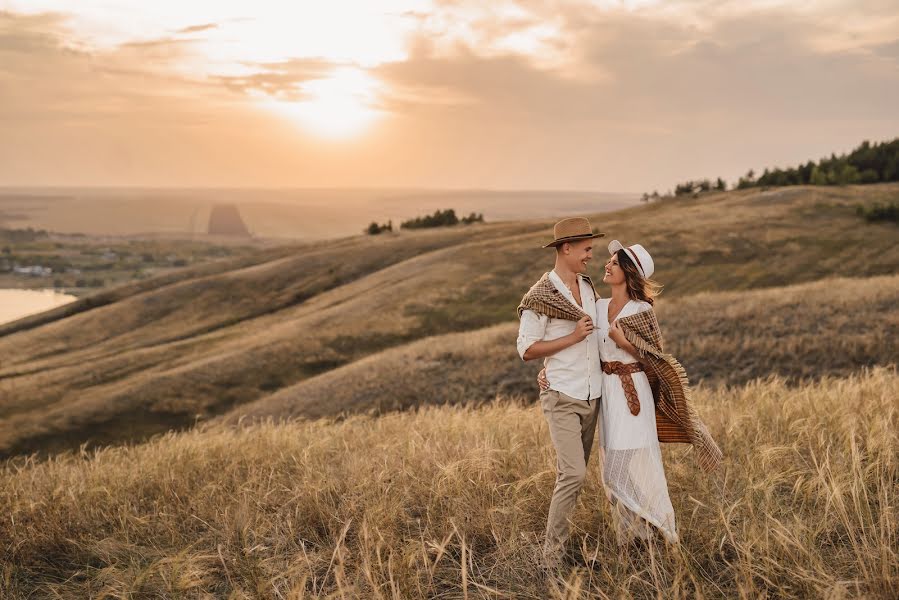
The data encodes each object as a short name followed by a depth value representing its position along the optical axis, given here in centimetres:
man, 511
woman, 506
